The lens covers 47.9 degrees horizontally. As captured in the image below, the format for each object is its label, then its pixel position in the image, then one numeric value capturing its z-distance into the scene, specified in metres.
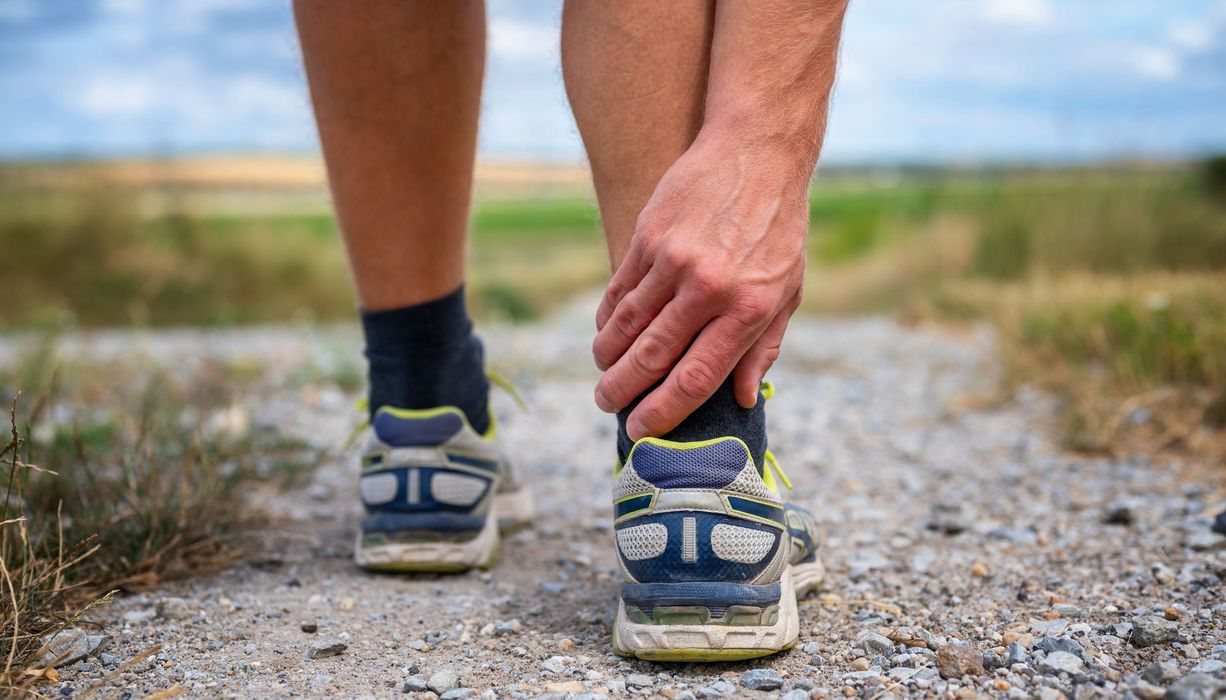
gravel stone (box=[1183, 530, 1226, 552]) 0.77
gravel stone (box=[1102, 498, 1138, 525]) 0.84
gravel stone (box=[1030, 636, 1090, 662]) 0.62
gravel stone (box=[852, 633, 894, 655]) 0.64
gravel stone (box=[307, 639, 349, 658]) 0.65
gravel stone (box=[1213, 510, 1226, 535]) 0.78
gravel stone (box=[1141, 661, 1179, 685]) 0.58
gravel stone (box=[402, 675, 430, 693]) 0.61
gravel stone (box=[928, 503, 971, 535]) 0.85
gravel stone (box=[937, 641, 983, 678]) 0.61
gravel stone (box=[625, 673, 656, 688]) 0.62
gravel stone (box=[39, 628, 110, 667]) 0.62
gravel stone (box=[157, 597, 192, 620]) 0.69
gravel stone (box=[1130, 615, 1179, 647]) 0.63
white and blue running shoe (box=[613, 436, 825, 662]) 0.63
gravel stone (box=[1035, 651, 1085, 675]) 0.60
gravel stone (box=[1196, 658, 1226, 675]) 0.59
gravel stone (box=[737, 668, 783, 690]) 0.61
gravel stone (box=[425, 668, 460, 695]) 0.61
